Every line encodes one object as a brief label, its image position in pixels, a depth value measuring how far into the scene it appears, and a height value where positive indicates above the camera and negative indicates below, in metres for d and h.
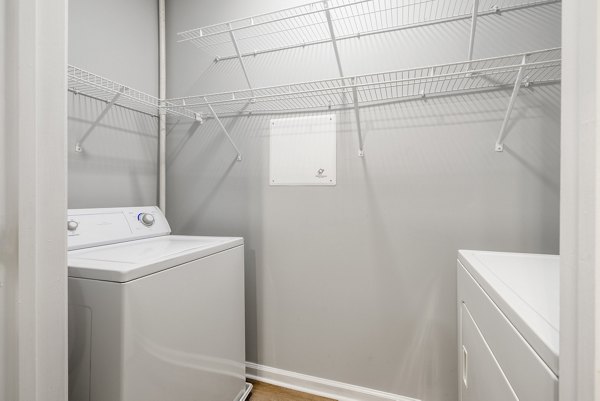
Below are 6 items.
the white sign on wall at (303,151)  1.52 +0.27
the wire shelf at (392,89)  1.18 +0.56
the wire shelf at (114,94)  1.31 +0.57
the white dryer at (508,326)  0.47 -0.28
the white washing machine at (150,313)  0.85 -0.42
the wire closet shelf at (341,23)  1.29 +0.94
